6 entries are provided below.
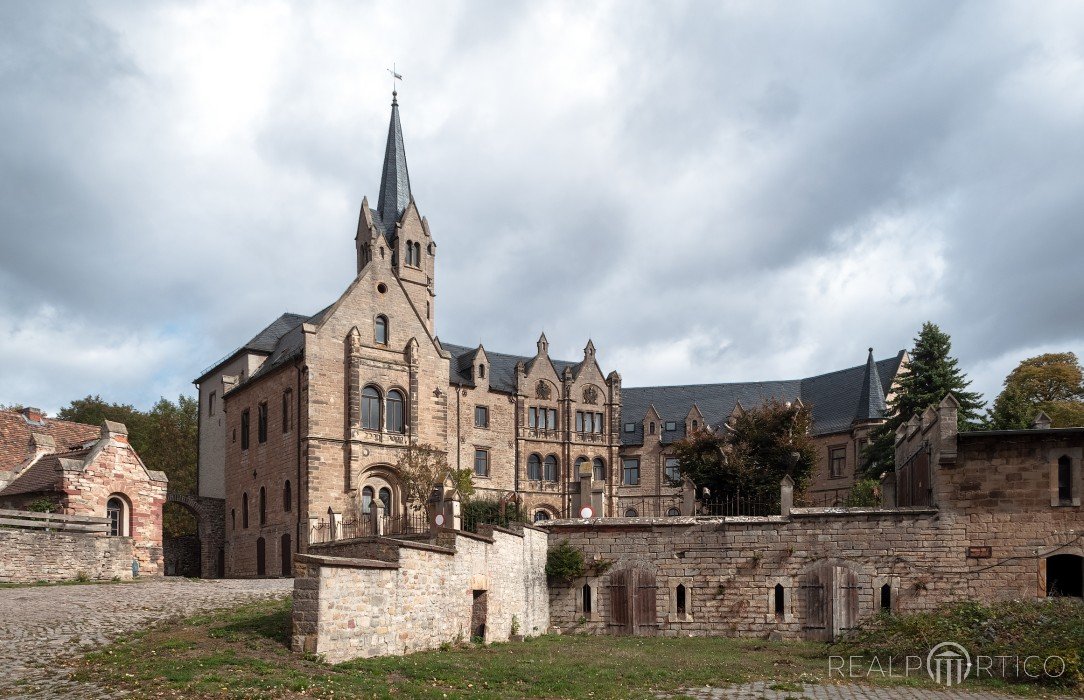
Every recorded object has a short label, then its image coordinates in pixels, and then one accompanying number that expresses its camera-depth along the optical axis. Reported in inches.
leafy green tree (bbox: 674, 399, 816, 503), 1563.7
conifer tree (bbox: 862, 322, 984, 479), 1795.0
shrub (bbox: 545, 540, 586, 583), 1202.6
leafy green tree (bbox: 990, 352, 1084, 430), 2084.2
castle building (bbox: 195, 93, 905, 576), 1663.4
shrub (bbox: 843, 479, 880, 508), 1568.7
